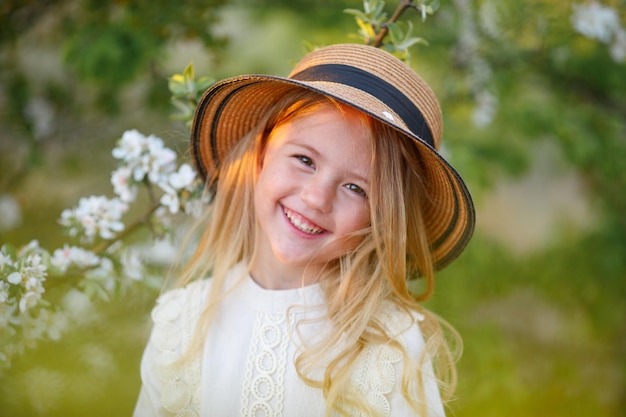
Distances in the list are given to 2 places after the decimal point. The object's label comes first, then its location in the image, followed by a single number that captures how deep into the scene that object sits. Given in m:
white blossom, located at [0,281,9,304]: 1.79
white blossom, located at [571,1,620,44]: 2.93
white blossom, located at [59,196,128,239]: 2.11
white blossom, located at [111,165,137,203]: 2.13
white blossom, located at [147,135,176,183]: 2.12
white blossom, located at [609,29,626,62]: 3.04
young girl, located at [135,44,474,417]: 1.80
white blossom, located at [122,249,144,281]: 2.21
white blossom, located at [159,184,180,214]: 2.12
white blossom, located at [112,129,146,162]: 2.11
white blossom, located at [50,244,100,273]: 2.05
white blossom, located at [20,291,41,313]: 1.81
